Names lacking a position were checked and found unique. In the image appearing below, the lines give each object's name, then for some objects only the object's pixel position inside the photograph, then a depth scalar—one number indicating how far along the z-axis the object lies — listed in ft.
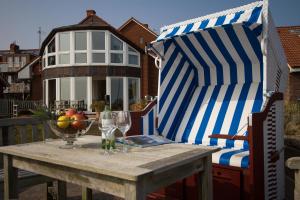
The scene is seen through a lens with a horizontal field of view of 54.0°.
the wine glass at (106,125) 6.91
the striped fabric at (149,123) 12.91
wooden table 5.07
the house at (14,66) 112.47
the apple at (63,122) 7.32
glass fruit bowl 7.34
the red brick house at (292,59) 50.31
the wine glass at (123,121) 7.18
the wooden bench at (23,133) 10.17
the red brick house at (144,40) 77.82
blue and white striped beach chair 9.57
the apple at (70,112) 7.50
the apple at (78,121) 7.38
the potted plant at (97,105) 52.98
